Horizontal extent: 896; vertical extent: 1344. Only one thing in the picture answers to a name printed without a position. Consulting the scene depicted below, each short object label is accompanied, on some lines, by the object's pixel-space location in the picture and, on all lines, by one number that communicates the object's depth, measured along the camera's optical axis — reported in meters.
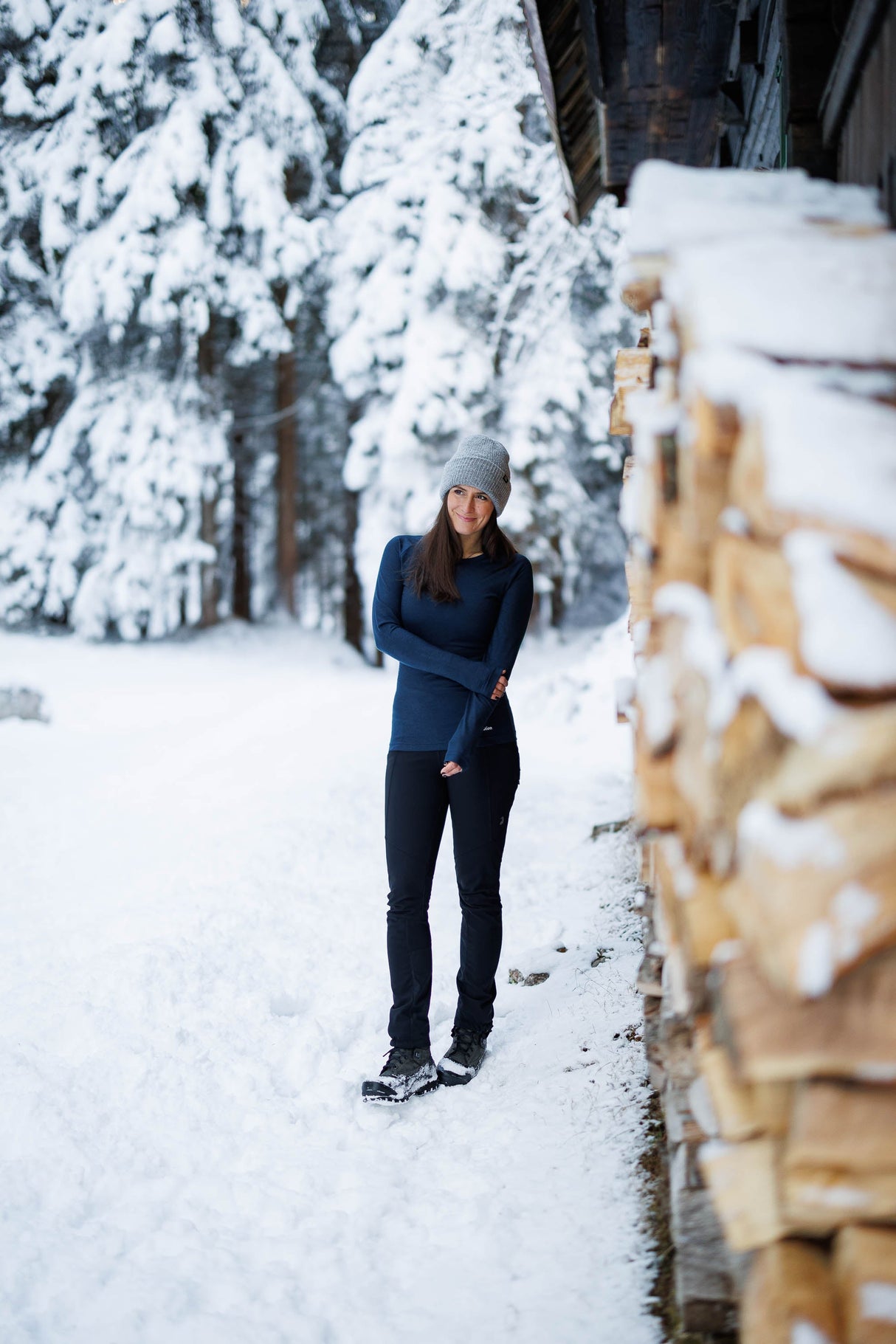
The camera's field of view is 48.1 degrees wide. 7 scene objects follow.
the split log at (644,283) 1.87
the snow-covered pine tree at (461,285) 12.37
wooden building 2.42
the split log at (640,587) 2.14
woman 3.48
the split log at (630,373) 2.90
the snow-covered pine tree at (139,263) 14.13
